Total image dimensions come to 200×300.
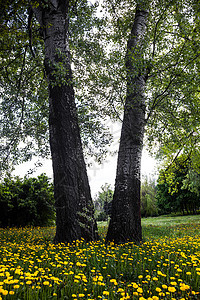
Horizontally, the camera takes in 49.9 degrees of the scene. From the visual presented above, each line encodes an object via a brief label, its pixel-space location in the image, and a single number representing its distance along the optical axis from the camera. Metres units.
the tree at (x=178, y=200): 32.94
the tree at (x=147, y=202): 33.31
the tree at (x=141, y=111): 5.49
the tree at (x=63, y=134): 5.05
